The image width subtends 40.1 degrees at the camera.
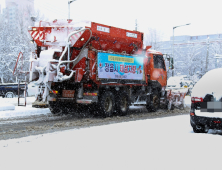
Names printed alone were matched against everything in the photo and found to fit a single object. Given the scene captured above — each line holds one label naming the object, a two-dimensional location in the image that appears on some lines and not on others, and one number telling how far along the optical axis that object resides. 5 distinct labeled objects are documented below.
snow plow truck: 10.46
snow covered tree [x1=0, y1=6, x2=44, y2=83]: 35.53
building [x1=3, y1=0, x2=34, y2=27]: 43.90
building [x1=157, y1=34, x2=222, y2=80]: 53.88
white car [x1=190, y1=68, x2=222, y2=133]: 6.79
